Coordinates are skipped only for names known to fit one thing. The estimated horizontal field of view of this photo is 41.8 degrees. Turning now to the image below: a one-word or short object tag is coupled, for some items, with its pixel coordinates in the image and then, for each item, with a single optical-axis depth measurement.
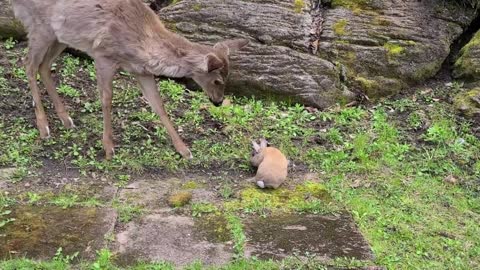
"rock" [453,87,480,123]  7.05
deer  5.93
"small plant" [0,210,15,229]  4.60
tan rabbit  5.47
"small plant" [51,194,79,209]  5.02
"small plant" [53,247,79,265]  4.12
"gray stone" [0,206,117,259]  4.27
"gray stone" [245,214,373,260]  4.48
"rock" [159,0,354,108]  7.45
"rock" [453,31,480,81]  7.52
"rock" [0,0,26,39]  8.02
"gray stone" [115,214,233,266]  4.30
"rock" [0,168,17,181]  5.45
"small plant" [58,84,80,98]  7.09
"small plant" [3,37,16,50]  7.91
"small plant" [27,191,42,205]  5.04
